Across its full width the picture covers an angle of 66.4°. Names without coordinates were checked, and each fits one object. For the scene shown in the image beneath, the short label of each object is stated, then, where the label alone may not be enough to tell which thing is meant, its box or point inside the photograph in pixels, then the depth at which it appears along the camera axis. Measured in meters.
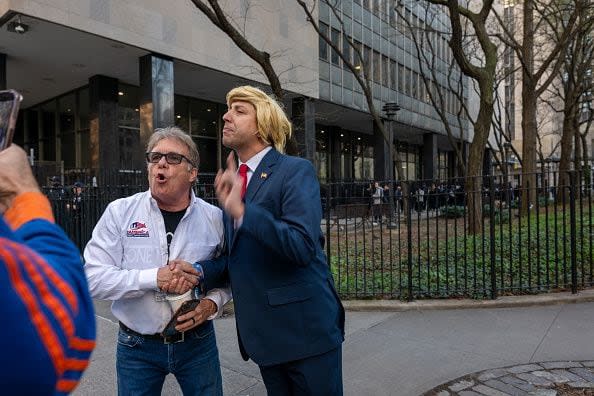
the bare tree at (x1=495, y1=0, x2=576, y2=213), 14.55
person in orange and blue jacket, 0.75
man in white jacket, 2.11
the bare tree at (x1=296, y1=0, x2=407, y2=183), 13.22
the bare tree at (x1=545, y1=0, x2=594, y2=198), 16.85
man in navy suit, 1.91
